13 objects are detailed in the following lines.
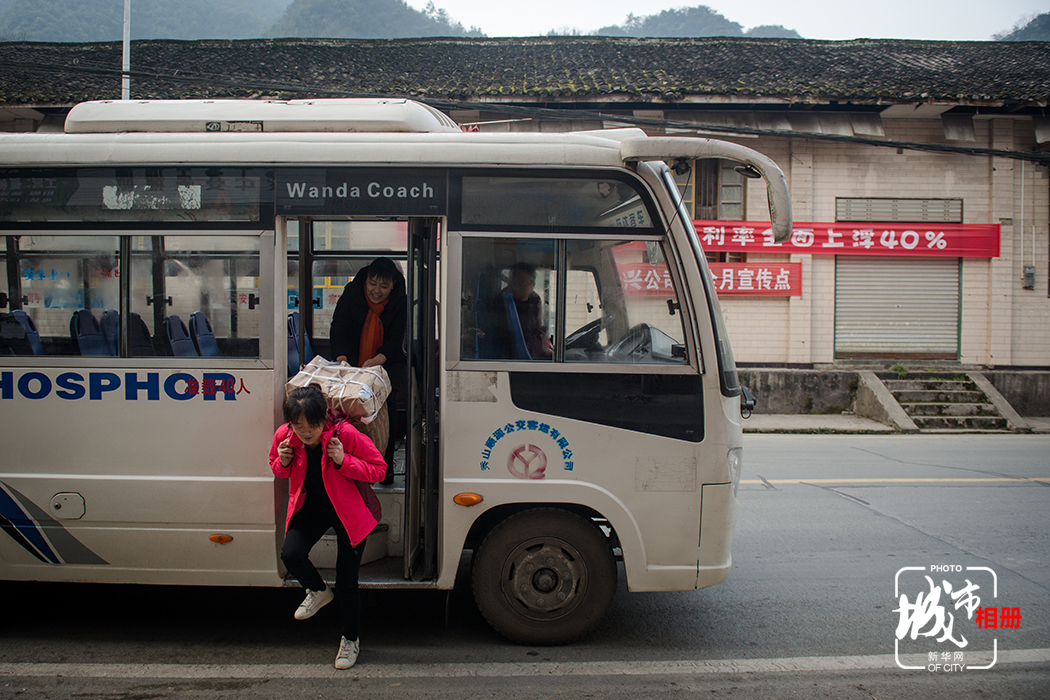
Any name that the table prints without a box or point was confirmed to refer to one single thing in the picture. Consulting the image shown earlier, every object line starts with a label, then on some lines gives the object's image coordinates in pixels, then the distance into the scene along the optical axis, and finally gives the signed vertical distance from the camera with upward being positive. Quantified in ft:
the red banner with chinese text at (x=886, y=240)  47.09 +7.27
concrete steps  41.88 -3.50
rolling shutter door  48.03 +2.75
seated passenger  12.37 +0.47
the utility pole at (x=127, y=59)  43.34 +18.21
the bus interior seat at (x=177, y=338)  12.57 +0.05
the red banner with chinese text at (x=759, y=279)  46.88 +4.55
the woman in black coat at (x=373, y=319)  14.15 +0.48
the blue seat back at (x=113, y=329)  12.46 +0.20
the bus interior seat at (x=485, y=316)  12.32 +0.49
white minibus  12.22 -0.33
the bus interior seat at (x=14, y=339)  12.53 +0.01
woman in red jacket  11.22 -2.51
